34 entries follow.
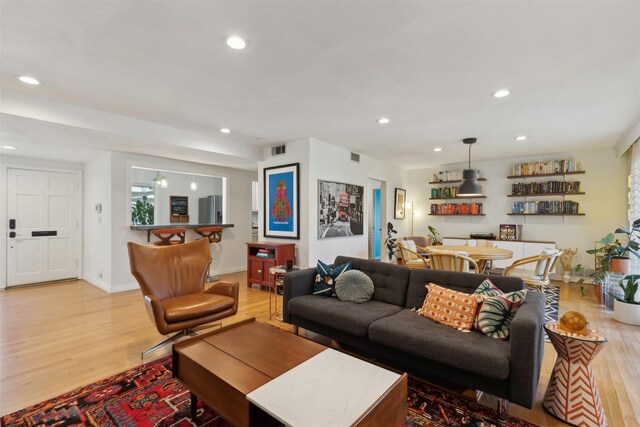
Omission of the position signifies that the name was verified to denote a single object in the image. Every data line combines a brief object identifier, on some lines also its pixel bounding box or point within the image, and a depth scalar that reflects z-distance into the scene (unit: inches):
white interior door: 208.1
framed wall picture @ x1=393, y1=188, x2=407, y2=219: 285.0
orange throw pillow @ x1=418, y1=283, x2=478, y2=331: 88.2
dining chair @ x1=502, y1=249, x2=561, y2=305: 143.7
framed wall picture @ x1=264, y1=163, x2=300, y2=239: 195.8
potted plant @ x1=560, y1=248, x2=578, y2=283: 224.2
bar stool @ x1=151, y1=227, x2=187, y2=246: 203.6
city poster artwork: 200.2
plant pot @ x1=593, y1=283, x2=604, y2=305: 169.2
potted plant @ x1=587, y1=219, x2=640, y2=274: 146.6
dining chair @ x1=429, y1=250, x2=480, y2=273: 144.8
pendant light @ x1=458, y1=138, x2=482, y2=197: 209.9
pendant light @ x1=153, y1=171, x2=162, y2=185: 254.9
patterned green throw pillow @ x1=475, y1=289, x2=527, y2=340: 81.7
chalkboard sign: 284.8
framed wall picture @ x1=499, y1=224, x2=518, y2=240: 249.3
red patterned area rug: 73.7
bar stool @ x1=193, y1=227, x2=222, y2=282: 226.2
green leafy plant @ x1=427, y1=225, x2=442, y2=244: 288.0
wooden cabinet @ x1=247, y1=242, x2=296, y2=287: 190.5
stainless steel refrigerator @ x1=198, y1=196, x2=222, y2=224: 313.3
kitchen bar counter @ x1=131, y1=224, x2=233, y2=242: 201.6
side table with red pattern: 71.6
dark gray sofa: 70.4
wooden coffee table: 55.1
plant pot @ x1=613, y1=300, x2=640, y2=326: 136.8
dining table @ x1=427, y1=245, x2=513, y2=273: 156.4
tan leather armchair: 106.4
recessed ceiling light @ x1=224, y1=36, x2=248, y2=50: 83.0
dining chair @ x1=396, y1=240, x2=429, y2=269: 188.2
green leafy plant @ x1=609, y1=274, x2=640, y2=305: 139.3
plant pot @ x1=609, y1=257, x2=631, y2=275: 161.9
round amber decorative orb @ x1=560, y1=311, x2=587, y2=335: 75.1
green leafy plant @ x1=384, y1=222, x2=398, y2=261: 266.6
